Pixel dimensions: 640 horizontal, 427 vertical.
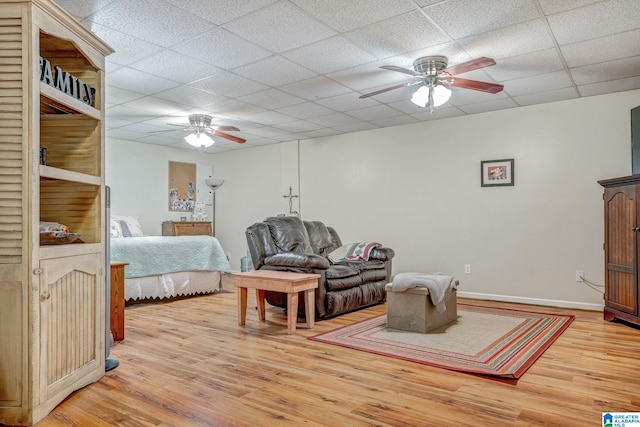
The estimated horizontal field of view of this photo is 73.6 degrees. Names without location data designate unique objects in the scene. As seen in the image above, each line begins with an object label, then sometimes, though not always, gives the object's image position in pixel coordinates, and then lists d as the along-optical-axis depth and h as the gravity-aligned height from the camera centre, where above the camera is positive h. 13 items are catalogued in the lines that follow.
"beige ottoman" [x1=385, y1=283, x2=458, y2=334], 3.61 -0.81
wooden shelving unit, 2.02 +0.06
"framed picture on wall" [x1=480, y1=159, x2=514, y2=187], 5.23 +0.55
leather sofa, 4.20 -0.51
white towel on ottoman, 3.58 -0.57
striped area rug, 2.86 -0.98
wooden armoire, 3.74 -0.27
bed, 5.01 -0.60
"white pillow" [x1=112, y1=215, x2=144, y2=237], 6.17 -0.12
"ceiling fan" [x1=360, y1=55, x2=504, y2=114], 3.55 +1.19
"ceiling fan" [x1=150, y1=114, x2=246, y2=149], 5.55 +1.14
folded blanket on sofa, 5.13 -0.42
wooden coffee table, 3.70 -0.63
